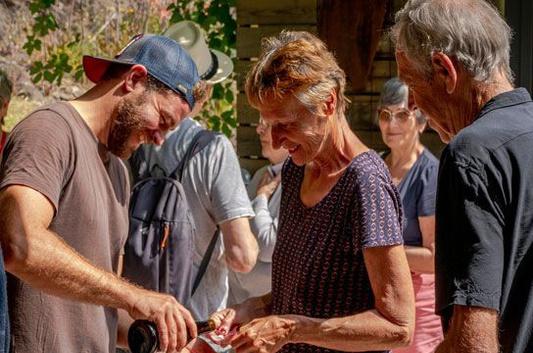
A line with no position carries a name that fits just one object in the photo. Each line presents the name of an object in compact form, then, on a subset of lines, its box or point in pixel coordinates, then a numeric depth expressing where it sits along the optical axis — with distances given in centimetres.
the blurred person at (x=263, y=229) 474
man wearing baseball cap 283
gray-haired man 217
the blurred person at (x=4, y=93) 502
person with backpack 427
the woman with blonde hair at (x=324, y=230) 283
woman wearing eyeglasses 452
